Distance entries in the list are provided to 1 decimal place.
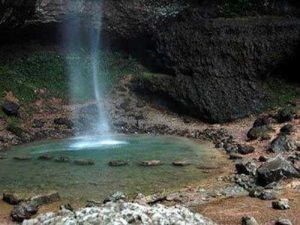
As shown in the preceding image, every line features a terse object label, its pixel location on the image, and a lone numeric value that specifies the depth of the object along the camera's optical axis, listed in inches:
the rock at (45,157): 798.7
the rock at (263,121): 1025.5
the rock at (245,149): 834.8
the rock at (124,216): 405.1
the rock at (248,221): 481.1
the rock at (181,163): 756.6
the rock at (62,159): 784.3
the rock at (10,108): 1091.9
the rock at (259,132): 923.1
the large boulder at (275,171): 636.1
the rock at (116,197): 573.1
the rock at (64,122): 1086.6
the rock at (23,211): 531.2
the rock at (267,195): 568.8
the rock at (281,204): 528.1
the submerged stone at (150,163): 755.9
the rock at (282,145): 818.2
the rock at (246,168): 679.6
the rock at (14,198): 581.9
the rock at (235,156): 797.6
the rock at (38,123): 1070.1
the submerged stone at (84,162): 764.0
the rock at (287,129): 924.2
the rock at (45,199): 568.4
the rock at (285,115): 1027.4
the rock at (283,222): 476.8
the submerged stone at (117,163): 756.6
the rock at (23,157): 805.9
